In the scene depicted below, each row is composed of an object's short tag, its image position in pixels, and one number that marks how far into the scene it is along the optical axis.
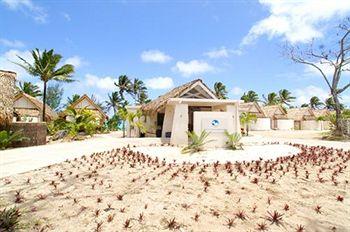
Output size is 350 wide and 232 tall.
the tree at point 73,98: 47.38
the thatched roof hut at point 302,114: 52.66
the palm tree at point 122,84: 55.36
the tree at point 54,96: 55.53
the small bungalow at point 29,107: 30.47
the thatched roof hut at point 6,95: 14.96
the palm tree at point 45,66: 25.89
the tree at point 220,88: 63.38
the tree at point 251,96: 69.01
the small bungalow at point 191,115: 12.18
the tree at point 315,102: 76.31
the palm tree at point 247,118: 28.02
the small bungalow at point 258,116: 43.81
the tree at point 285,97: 68.94
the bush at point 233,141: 11.39
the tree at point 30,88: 41.08
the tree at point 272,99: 67.62
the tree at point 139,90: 57.88
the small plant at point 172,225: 4.52
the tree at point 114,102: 53.80
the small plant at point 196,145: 10.44
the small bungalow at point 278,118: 49.28
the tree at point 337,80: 22.85
